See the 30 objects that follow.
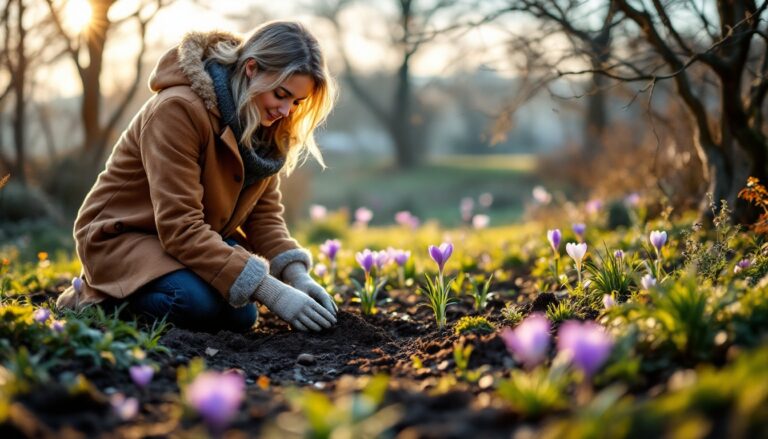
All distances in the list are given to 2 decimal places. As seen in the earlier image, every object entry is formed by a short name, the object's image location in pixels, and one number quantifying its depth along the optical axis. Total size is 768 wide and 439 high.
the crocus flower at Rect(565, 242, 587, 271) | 3.30
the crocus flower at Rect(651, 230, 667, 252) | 3.27
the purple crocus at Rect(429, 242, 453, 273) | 3.40
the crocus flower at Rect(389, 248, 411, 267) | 4.10
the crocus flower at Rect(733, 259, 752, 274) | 2.87
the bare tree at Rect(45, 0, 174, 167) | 7.97
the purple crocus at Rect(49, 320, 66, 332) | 2.52
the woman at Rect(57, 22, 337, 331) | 3.29
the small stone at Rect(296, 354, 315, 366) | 3.06
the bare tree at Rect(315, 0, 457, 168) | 24.72
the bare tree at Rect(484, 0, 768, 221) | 4.14
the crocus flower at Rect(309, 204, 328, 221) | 7.00
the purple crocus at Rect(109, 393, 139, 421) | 1.82
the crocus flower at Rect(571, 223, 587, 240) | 4.16
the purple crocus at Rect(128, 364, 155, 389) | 2.13
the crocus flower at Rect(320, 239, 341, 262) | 4.32
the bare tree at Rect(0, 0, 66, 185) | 7.41
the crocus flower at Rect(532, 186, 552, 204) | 6.78
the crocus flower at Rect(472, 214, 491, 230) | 6.63
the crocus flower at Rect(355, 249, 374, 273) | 3.80
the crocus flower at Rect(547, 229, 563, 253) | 3.67
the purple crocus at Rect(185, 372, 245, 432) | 1.50
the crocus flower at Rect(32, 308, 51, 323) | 2.54
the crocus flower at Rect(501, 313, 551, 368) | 1.72
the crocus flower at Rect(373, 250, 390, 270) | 3.92
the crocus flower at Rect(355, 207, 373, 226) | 6.73
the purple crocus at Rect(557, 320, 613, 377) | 1.62
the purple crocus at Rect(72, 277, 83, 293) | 3.49
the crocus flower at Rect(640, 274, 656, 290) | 2.68
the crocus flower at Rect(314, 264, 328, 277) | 4.30
